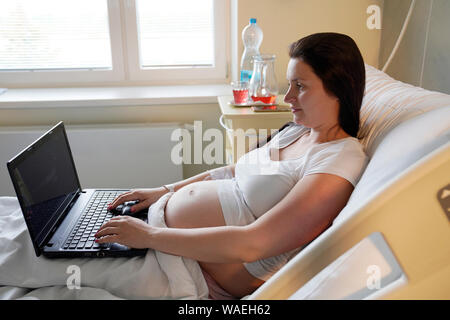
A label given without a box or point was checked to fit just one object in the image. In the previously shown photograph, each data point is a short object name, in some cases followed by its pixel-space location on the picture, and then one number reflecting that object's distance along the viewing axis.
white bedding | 0.89
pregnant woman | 0.89
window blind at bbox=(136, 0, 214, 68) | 2.17
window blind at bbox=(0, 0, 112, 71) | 2.14
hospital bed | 0.54
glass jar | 1.72
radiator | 1.99
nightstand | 1.59
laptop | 0.95
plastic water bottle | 1.92
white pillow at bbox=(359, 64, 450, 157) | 0.90
